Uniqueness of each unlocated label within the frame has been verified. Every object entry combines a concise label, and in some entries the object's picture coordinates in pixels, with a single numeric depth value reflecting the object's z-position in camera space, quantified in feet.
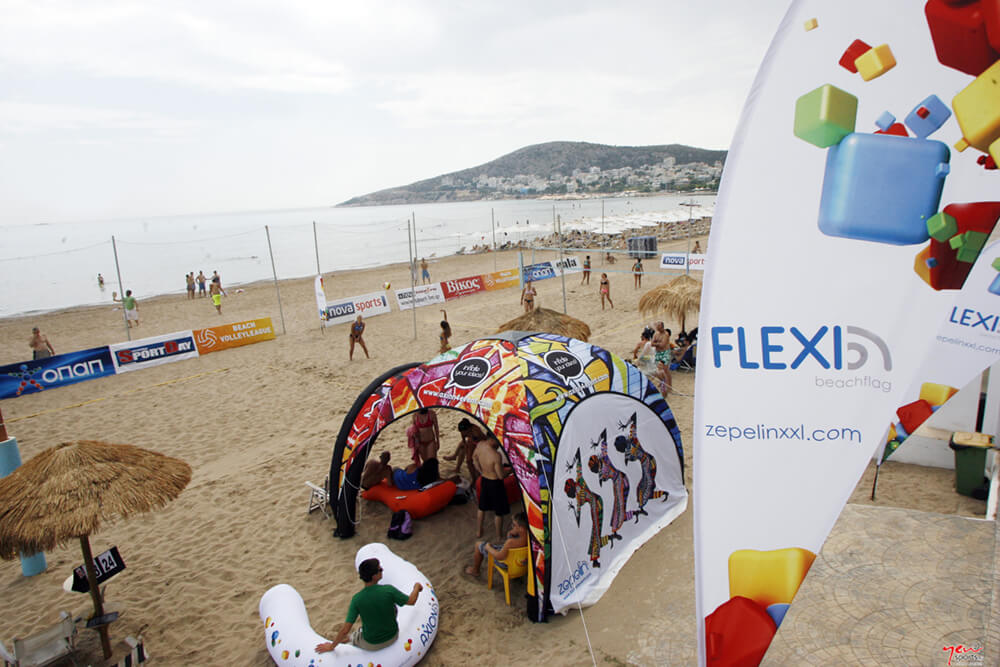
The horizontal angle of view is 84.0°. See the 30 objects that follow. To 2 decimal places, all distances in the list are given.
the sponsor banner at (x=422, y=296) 66.59
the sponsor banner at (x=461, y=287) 74.64
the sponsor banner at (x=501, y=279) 80.69
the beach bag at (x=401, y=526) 21.85
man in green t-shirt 14.60
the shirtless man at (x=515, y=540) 18.34
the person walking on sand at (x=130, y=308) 62.58
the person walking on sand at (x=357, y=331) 45.52
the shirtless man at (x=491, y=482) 20.04
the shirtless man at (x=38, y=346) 46.60
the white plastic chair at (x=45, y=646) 15.02
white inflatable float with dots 15.12
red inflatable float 23.04
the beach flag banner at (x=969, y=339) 14.89
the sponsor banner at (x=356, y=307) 60.23
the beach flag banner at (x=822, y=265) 6.56
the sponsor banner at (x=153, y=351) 47.14
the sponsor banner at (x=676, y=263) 68.03
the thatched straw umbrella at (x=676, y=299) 42.29
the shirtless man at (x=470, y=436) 25.02
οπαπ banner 41.75
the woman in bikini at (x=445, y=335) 40.19
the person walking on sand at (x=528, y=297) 55.52
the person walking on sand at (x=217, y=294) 73.56
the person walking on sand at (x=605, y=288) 60.23
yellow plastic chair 18.29
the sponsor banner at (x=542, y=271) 84.17
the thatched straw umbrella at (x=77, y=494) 15.12
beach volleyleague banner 51.83
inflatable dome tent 17.38
